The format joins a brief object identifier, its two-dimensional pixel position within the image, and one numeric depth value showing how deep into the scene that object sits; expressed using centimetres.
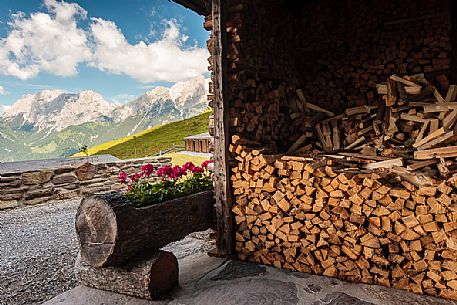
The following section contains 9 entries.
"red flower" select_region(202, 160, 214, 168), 369
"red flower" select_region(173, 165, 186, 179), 361
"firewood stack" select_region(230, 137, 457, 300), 224
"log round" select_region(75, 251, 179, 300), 233
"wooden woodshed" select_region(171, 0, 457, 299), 237
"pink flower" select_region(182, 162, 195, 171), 368
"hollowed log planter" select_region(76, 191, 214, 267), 229
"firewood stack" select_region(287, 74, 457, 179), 263
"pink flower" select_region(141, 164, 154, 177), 398
